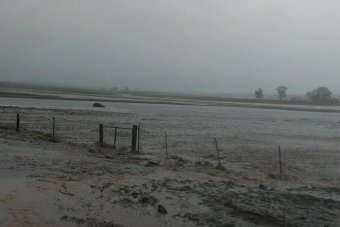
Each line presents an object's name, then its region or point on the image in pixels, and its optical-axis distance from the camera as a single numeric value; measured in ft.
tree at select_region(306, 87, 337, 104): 518.78
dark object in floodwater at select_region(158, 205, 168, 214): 39.22
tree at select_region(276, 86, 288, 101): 647.15
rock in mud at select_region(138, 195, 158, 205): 42.14
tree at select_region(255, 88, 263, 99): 635.66
